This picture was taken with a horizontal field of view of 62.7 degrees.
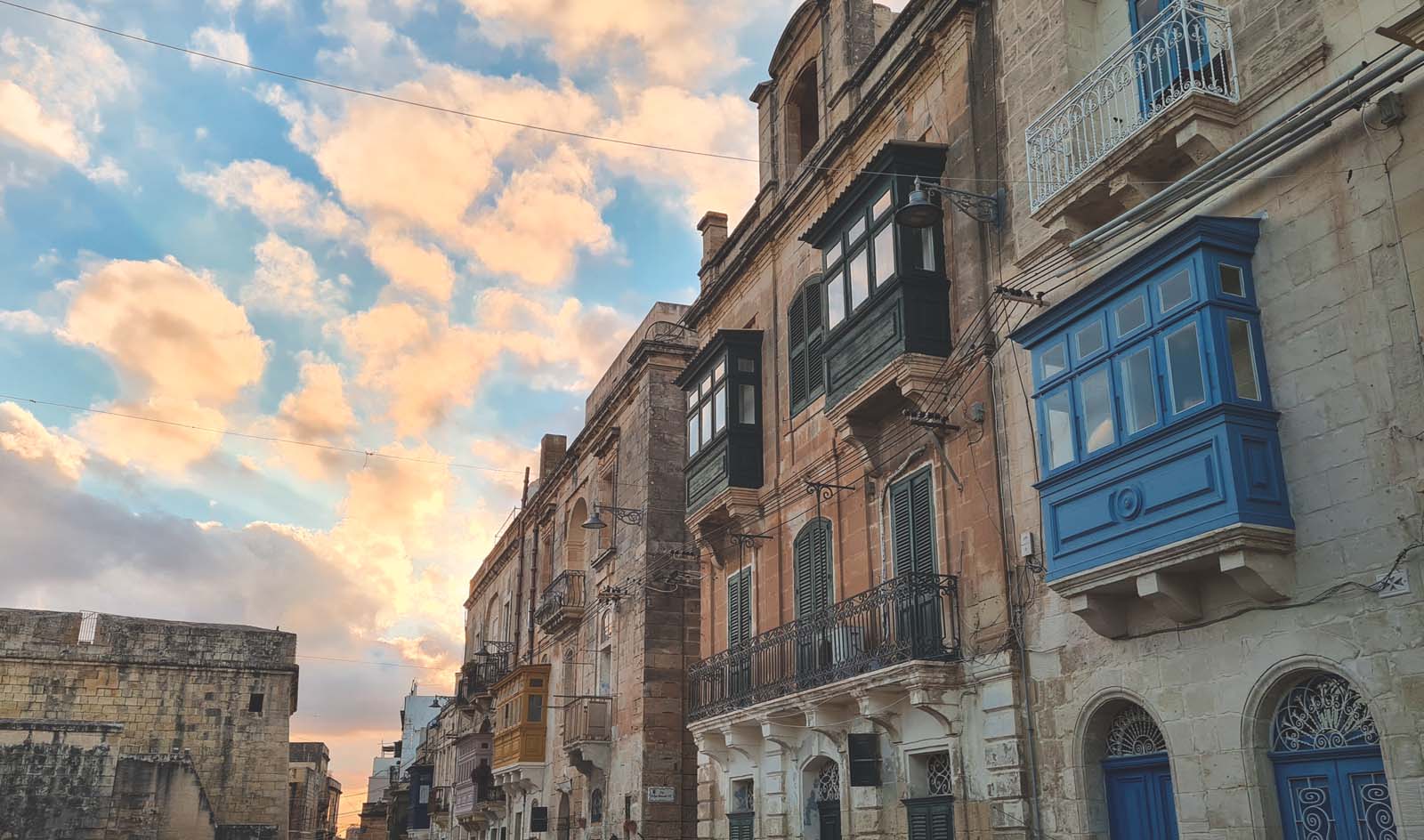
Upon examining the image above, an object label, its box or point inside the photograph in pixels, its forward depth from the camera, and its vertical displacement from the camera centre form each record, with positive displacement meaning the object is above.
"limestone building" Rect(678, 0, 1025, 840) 12.41 +4.00
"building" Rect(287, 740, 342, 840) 62.66 +0.81
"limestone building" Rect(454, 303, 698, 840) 22.06 +3.43
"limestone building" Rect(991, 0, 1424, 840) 8.02 +2.56
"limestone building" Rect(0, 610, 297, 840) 39.88 +3.90
